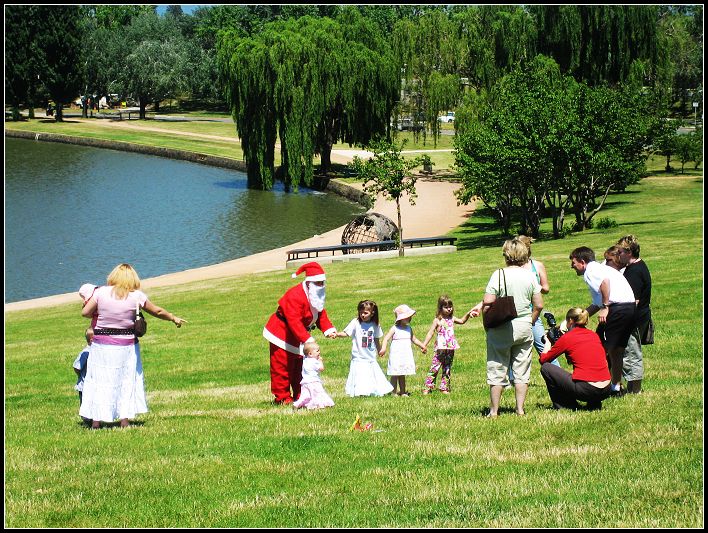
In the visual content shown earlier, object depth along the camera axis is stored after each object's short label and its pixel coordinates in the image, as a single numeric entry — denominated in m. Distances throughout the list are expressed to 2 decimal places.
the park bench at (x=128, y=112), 109.86
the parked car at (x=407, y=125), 97.35
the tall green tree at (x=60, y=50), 96.25
